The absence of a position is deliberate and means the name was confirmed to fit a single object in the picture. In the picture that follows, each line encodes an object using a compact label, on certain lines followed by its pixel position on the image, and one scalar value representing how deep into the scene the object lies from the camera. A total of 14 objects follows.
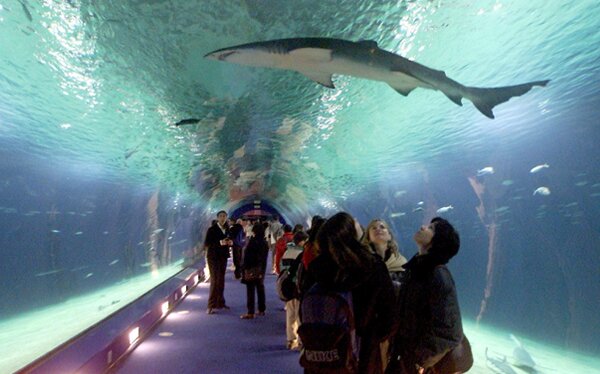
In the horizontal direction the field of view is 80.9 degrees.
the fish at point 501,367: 6.88
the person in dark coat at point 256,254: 6.59
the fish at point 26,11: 3.97
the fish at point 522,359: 8.57
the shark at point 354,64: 3.04
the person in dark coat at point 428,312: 2.30
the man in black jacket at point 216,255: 7.29
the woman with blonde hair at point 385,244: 3.31
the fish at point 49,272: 15.51
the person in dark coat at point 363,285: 1.96
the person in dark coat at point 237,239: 8.44
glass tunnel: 4.38
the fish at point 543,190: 11.97
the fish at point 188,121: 7.65
